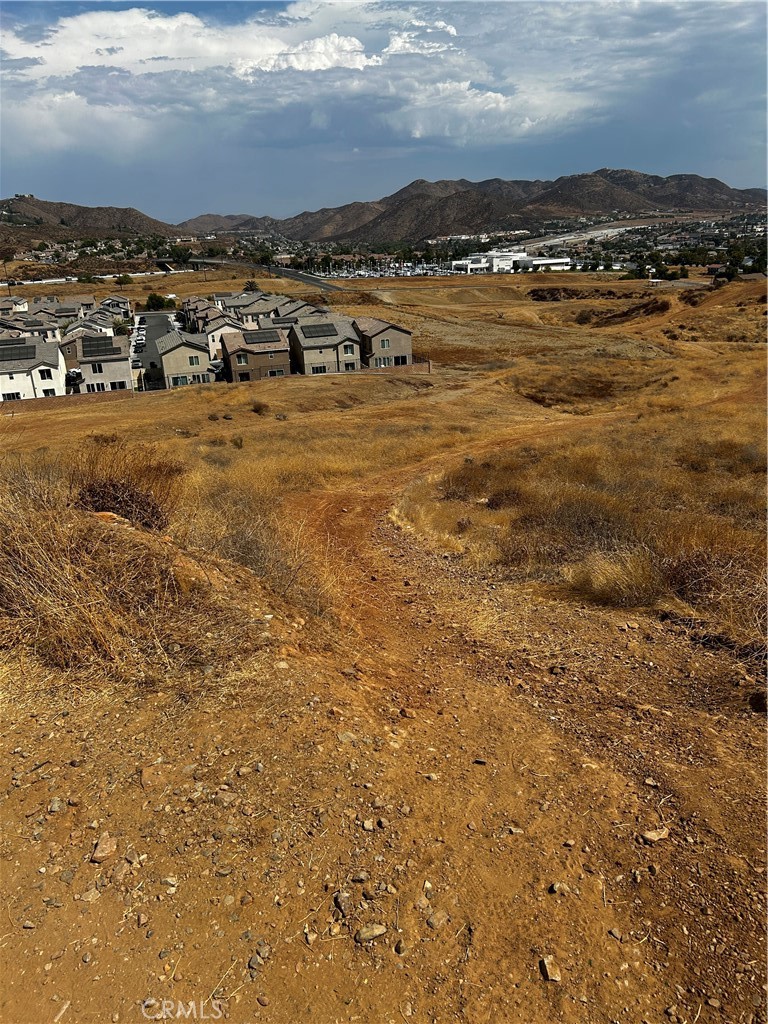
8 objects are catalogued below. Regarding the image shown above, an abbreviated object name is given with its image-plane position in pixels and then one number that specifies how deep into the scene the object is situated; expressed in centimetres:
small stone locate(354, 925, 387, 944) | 453
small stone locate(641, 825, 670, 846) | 555
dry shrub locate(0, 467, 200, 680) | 731
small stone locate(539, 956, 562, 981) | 438
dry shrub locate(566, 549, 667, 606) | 1070
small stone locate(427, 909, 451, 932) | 467
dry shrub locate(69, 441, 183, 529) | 1120
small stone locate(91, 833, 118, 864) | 497
